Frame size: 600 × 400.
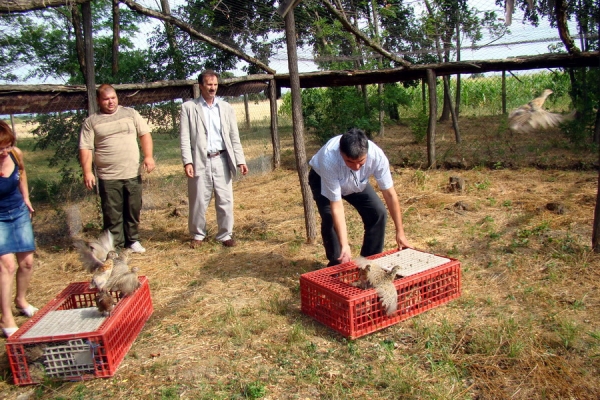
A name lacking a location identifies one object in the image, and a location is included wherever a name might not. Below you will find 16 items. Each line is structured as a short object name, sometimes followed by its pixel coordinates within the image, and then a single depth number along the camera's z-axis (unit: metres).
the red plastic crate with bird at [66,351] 3.13
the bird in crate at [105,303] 3.40
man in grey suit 5.67
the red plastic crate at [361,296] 3.51
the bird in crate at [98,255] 3.95
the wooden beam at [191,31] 6.87
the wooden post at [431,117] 9.46
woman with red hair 3.68
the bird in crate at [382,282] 3.50
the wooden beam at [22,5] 5.03
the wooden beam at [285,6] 4.77
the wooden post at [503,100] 15.48
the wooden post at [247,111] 11.26
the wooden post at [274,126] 10.49
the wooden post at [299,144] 5.54
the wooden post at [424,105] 11.94
